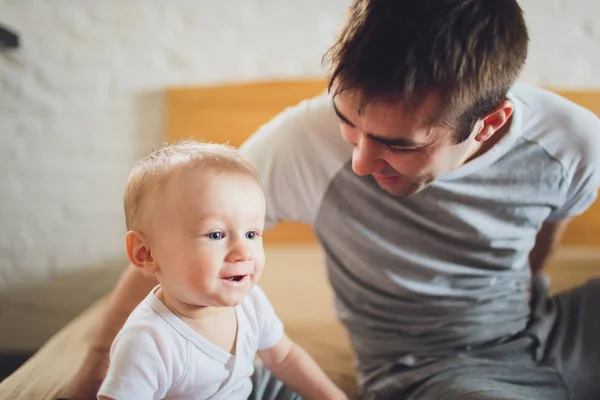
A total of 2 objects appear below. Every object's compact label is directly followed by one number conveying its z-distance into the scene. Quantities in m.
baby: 0.59
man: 0.81
